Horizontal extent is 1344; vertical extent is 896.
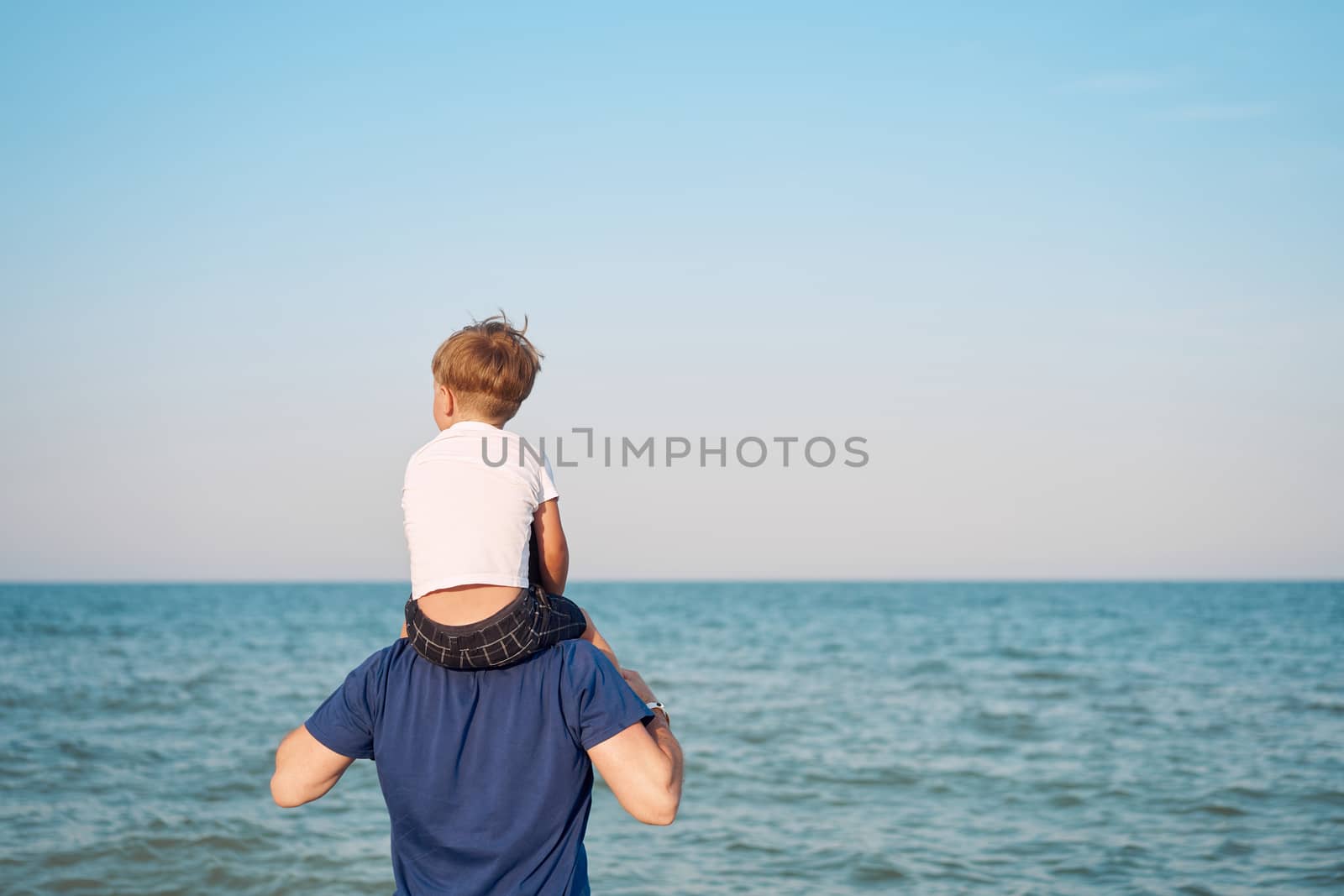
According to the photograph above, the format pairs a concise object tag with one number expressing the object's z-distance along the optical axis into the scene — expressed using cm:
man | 187
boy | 188
